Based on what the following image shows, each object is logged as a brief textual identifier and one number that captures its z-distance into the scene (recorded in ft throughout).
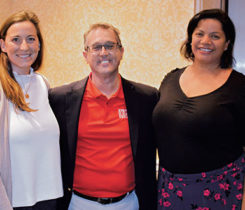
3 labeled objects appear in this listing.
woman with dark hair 4.90
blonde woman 4.68
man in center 5.29
